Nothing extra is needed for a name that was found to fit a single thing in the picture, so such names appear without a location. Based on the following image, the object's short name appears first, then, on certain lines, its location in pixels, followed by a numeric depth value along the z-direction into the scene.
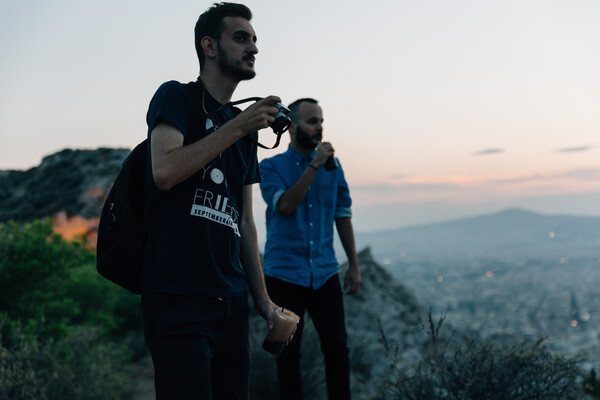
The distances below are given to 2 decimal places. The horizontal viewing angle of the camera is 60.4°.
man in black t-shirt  1.66
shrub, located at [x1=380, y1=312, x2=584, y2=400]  3.62
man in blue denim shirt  3.22
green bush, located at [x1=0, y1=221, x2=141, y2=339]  5.62
